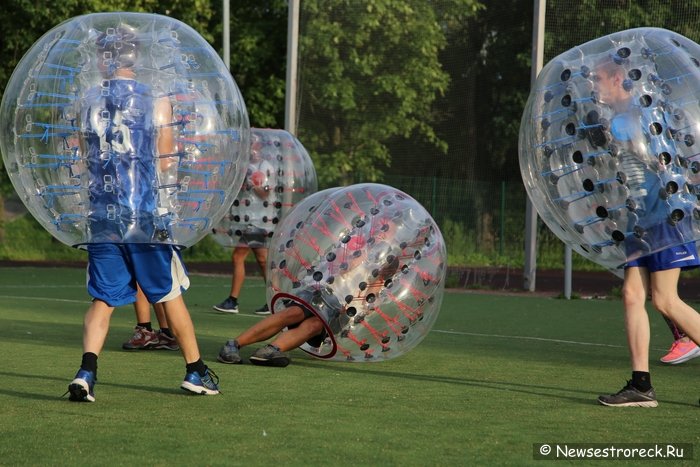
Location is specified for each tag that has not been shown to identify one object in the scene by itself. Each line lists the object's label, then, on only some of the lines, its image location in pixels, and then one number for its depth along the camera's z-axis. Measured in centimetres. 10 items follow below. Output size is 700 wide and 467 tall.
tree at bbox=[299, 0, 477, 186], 3969
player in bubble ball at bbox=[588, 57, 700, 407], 1280
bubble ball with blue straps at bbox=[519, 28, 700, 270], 1279
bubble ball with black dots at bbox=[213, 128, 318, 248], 2472
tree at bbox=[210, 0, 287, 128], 5906
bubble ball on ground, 1587
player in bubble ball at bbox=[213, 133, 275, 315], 2466
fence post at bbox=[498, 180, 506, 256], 4096
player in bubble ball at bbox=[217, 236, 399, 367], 1578
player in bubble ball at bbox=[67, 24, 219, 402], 1223
